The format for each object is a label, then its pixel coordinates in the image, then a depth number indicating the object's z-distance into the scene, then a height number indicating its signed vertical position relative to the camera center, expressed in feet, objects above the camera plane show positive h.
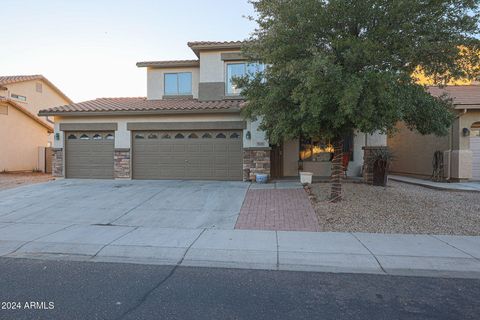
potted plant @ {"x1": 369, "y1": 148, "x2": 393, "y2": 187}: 41.37 -1.75
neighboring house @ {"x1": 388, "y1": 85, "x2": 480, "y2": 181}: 46.11 +1.66
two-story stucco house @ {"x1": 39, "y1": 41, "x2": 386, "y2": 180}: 47.60 +1.91
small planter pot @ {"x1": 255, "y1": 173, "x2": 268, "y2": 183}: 44.96 -3.55
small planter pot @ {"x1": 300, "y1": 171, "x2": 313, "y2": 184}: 42.86 -3.23
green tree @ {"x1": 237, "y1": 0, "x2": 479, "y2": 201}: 23.82 +7.88
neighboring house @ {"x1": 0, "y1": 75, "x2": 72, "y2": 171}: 68.39 +6.21
